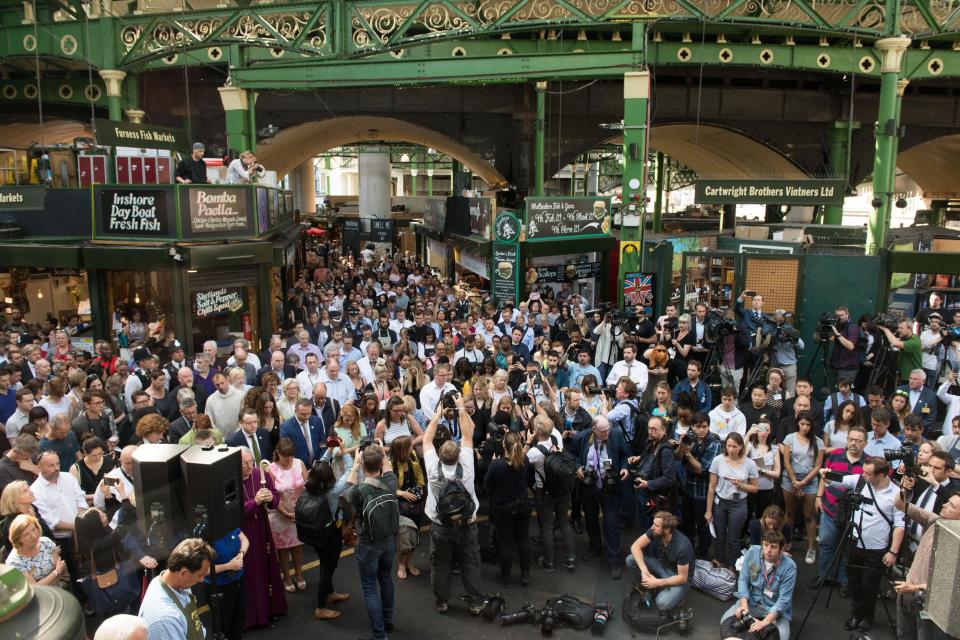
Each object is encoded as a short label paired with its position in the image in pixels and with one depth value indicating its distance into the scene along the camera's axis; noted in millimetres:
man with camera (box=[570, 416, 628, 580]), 7129
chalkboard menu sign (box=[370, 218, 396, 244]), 30781
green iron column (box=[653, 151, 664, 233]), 23844
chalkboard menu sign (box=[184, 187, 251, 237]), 12312
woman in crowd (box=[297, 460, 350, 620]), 5883
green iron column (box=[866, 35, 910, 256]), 14602
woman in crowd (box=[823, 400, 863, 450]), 7539
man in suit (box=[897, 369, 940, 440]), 8562
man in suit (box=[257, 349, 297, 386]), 9609
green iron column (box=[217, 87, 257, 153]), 14906
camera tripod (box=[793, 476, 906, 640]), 5793
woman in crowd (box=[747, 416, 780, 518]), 7047
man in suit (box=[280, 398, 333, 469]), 7434
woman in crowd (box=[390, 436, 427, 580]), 6680
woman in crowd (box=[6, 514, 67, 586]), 4871
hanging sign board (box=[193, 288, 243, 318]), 12593
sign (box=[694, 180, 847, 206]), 12664
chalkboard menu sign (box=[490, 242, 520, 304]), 16312
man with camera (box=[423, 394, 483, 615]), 6117
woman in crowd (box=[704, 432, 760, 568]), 6738
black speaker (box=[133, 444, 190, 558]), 4793
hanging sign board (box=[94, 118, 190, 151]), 12086
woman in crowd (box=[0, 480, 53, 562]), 5355
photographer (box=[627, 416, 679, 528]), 6879
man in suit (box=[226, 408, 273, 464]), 6797
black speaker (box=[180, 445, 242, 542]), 4812
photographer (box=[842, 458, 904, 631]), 6086
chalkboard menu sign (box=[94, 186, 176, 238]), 12172
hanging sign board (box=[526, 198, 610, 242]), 16391
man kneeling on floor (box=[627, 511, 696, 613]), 6105
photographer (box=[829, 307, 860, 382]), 10586
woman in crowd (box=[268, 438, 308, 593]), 6352
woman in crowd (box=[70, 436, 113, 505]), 6363
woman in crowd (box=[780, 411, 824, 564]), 7348
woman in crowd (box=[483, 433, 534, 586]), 6547
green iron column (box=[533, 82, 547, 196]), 18461
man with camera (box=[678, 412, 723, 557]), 7027
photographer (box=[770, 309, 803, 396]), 10422
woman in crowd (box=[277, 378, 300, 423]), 8070
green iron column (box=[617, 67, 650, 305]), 13750
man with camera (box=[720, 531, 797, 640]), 5691
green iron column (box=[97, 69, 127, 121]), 16969
